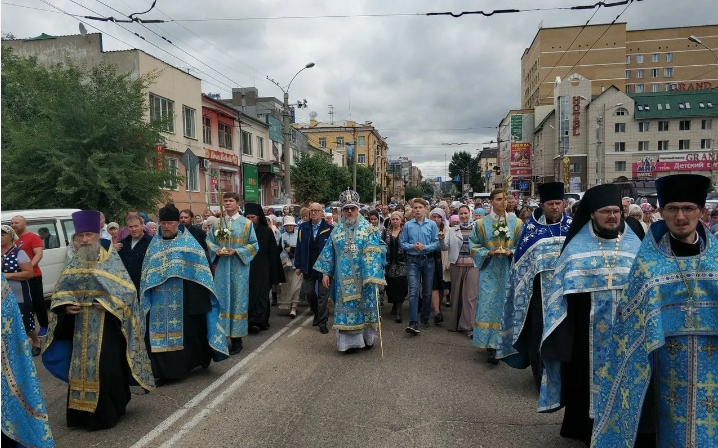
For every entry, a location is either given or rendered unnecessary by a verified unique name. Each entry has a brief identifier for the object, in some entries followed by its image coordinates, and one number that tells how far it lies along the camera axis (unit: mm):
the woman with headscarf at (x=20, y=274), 6840
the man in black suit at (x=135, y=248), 6801
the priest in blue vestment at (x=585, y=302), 3924
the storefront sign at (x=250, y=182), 34250
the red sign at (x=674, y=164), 52875
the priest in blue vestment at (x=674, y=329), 2895
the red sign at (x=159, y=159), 16419
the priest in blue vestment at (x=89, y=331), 4789
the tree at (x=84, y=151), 14242
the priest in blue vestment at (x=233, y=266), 7520
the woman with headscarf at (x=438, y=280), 9375
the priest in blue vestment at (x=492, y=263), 6957
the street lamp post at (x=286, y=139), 23231
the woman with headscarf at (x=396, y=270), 9852
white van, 10250
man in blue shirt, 8688
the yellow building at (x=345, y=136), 85312
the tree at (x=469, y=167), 104525
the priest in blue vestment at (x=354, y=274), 7441
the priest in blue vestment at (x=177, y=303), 6035
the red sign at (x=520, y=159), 72688
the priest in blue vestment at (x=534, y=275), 4940
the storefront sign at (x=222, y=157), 29417
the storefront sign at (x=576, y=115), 58172
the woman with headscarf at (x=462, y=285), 8516
